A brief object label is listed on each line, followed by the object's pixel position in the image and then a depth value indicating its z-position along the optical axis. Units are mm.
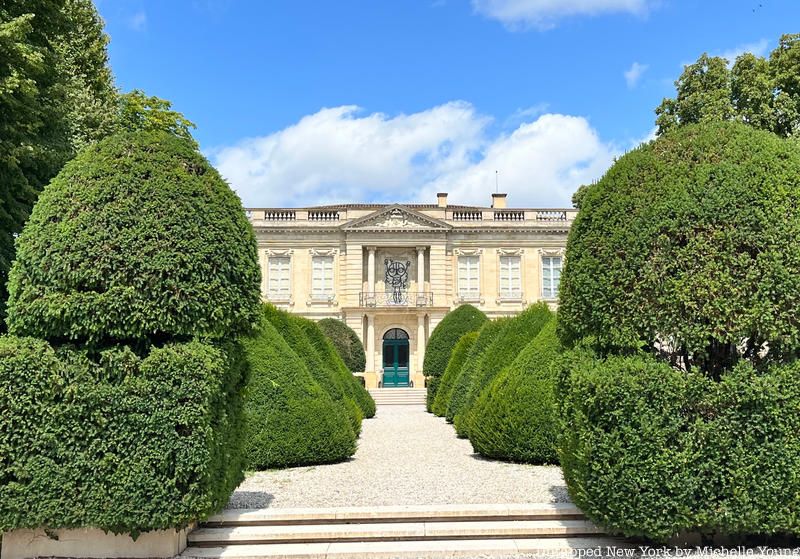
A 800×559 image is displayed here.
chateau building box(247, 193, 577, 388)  36469
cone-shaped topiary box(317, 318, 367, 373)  29062
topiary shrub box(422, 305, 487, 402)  24328
